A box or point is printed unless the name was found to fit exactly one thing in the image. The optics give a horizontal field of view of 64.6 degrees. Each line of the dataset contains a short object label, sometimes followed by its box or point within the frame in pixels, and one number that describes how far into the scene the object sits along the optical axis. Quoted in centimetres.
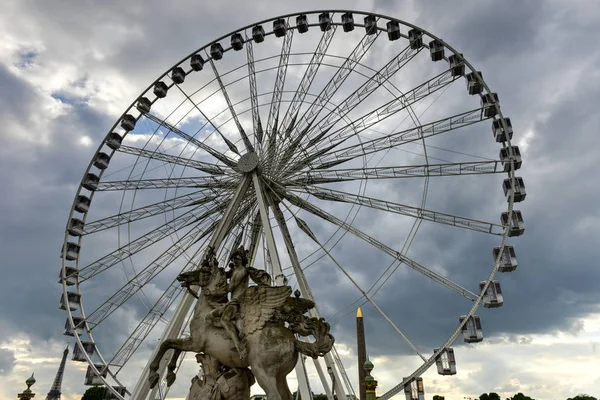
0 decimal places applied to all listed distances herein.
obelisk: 4312
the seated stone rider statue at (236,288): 900
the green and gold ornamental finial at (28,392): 1916
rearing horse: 880
